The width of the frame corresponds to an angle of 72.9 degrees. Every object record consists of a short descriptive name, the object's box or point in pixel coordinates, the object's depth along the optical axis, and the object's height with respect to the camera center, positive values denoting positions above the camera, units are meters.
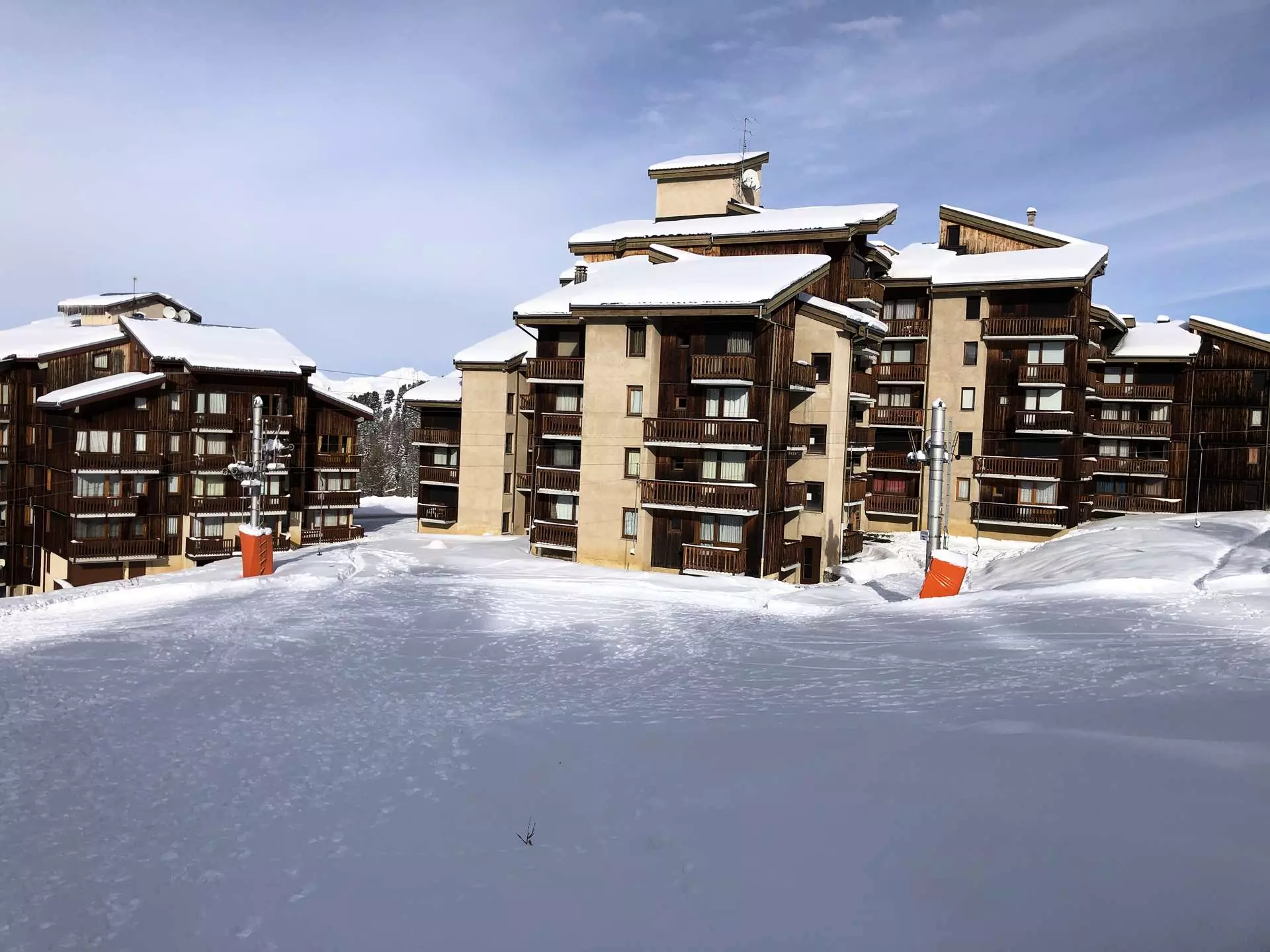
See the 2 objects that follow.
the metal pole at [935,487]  26.98 -0.78
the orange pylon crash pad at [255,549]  32.44 -4.17
